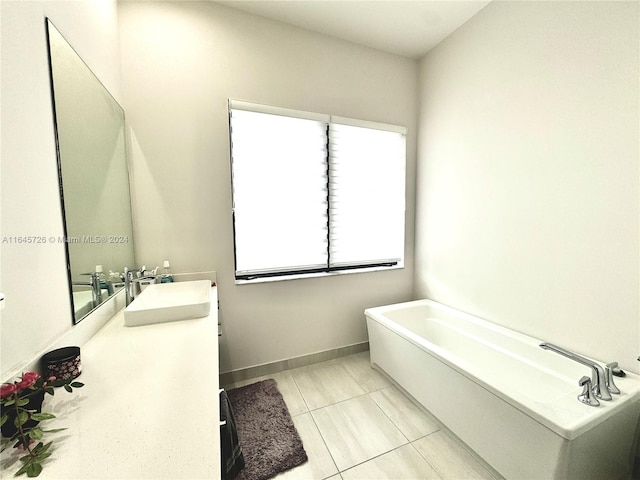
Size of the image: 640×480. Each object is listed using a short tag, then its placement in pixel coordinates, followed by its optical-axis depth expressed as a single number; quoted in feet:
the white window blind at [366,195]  8.08
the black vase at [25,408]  2.04
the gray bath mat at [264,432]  4.74
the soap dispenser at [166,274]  6.27
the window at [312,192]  7.02
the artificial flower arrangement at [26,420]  1.93
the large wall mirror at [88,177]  3.70
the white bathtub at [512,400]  3.70
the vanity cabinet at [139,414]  1.93
